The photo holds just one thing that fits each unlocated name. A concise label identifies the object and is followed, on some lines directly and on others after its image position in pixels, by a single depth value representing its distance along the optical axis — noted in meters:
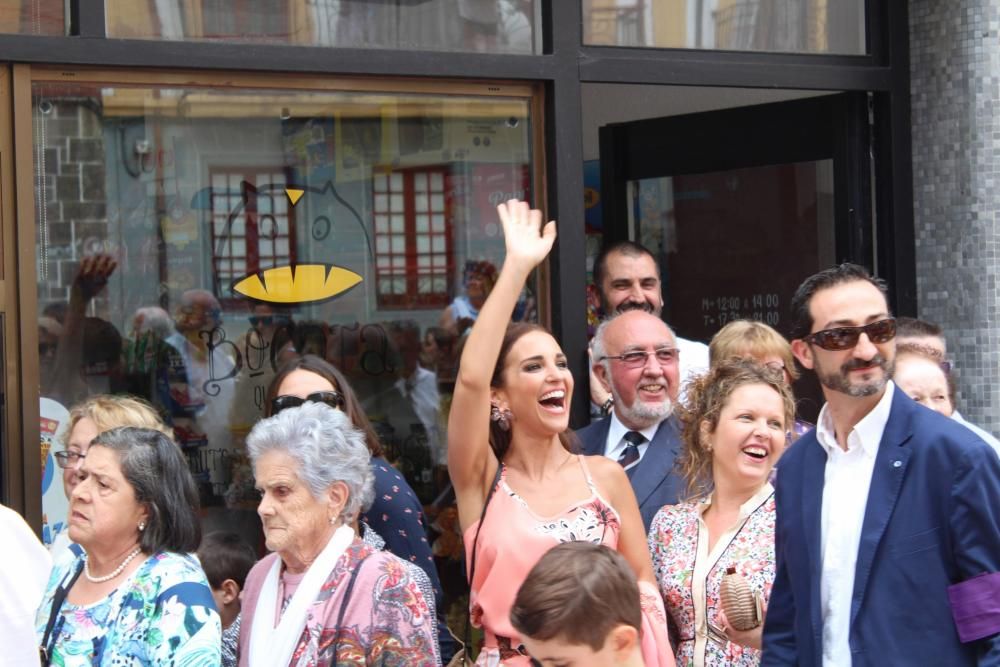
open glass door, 6.37
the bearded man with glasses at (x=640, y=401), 4.70
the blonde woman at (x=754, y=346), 4.99
